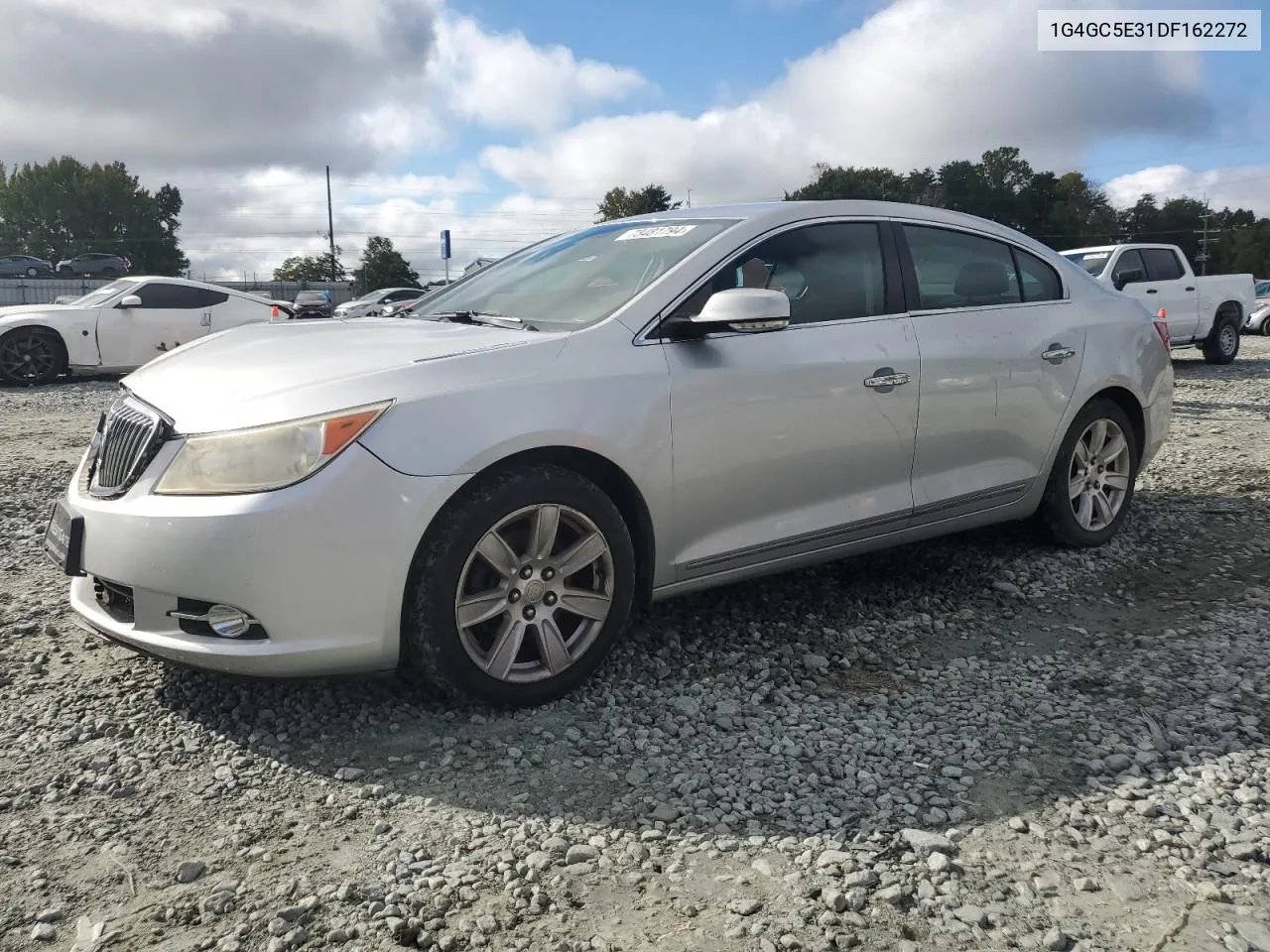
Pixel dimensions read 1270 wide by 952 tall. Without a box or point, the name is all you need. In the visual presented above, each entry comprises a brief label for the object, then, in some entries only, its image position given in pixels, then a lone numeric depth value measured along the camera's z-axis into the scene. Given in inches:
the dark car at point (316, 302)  893.6
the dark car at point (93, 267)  2004.2
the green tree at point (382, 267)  2728.8
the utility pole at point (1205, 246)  3233.3
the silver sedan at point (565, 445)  110.4
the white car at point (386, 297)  974.0
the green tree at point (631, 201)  2620.6
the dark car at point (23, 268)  1844.2
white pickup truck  553.3
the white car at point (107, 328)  498.3
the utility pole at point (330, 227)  2403.8
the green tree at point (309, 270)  2954.7
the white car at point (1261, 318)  967.0
